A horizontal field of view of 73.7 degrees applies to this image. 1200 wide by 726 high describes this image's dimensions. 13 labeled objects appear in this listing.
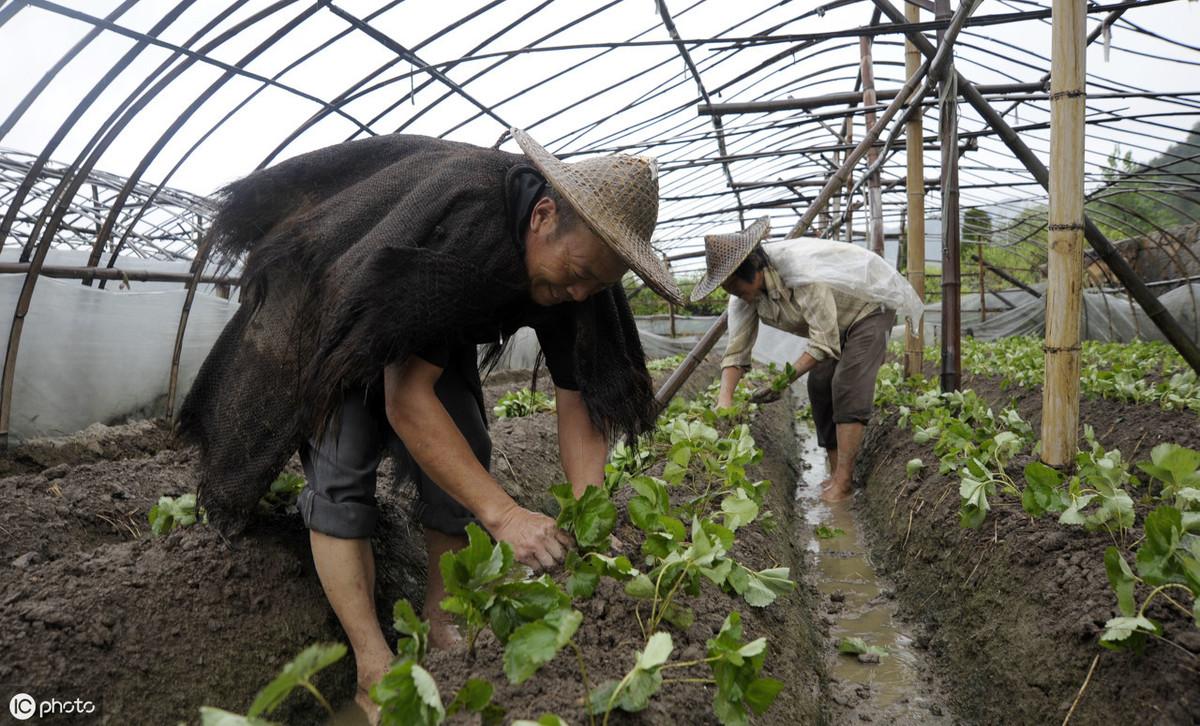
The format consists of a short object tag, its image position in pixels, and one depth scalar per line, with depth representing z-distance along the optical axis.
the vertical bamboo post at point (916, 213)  5.73
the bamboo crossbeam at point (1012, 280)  15.78
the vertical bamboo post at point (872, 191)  8.38
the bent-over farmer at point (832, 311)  4.33
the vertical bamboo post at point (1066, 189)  2.46
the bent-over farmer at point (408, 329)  1.70
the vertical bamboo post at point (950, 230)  4.16
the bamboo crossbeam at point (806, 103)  5.43
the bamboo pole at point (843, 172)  3.78
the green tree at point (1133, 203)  10.40
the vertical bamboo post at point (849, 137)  10.91
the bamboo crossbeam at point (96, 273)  4.80
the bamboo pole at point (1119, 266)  3.09
